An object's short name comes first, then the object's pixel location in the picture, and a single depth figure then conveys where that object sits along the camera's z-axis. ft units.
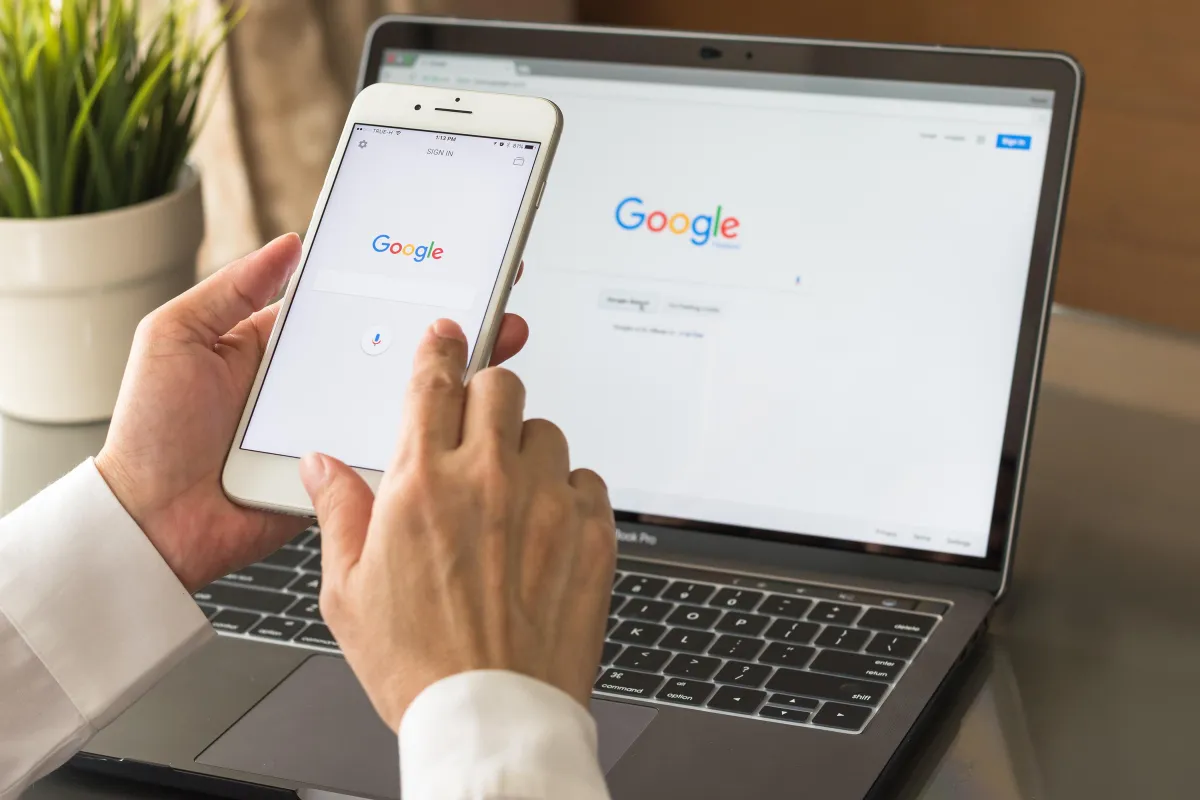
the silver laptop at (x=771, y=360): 3.50
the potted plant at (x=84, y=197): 3.92
